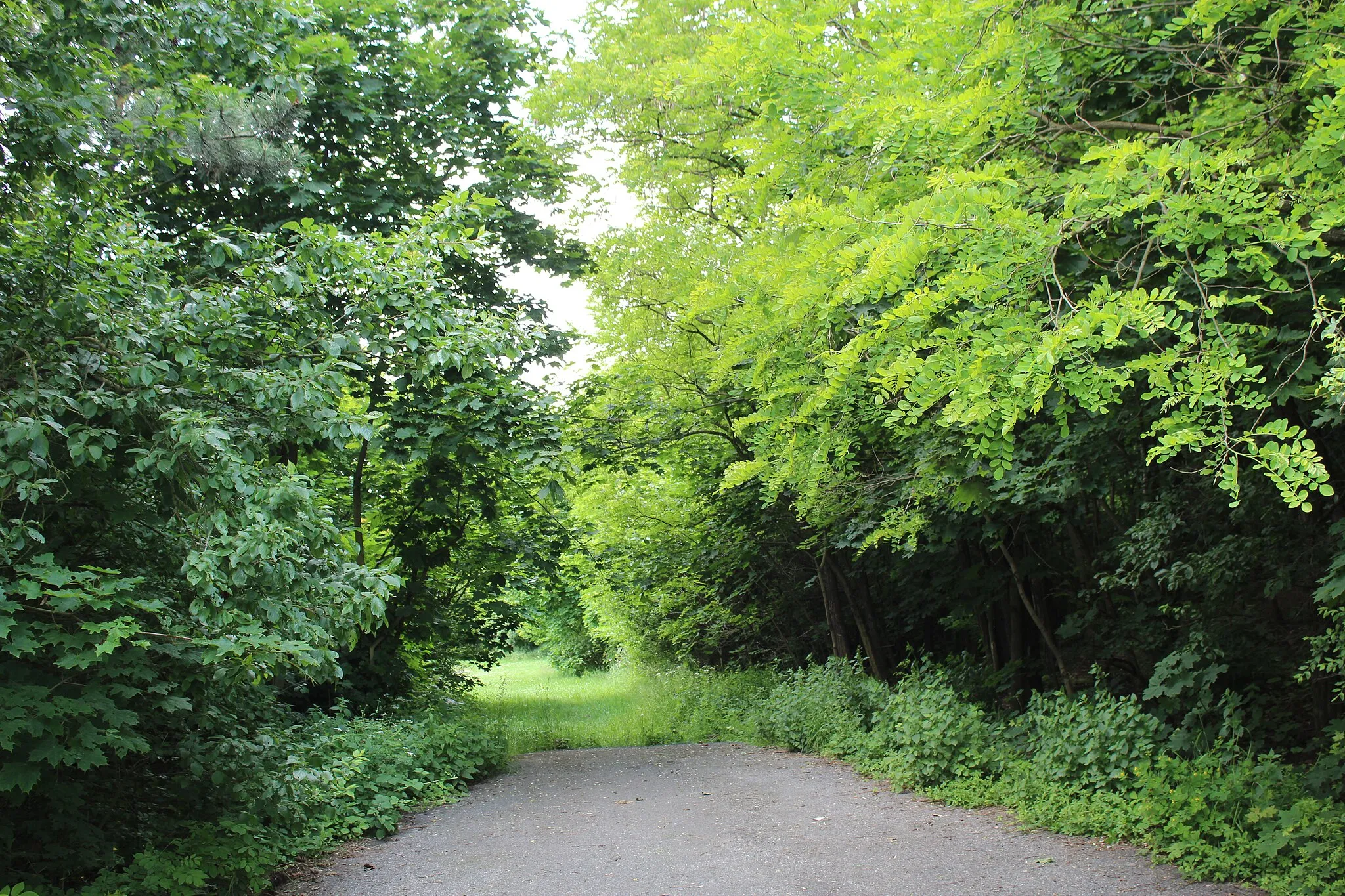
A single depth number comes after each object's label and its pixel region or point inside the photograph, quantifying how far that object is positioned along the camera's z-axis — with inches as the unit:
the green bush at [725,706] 564.4
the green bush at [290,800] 216.7
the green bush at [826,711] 440.5
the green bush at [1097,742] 274.2
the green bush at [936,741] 332.2
